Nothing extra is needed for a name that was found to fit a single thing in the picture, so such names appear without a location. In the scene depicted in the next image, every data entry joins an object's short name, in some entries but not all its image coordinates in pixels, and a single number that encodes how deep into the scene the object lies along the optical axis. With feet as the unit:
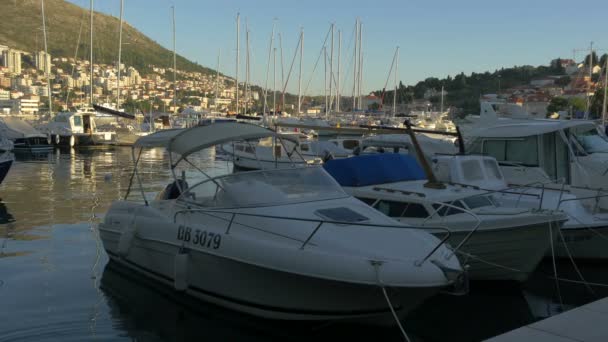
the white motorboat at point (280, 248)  22.90
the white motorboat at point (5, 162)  64.02
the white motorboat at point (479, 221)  31.65
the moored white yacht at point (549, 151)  47.91
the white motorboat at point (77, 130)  147.02
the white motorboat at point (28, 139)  132.96
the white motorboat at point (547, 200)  37.45
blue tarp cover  38.37
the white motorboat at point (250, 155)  86.17
